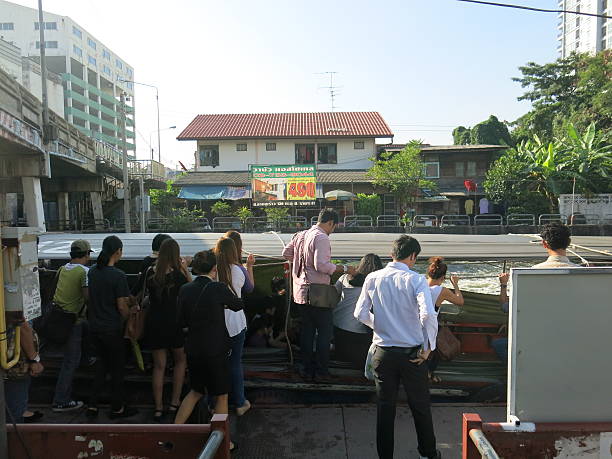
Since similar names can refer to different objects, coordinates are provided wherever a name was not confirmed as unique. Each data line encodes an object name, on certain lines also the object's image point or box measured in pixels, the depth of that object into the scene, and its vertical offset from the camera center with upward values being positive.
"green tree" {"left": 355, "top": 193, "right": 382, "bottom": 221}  24.02 -0.03
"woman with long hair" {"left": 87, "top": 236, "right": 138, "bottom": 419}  3.87 -0.91
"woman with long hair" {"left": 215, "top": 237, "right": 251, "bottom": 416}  3.68 -0.70
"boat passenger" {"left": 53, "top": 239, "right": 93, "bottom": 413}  4.09 -0.88
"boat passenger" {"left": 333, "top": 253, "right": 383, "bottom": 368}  4.20 -1.12
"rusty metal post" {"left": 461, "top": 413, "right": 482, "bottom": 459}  2.19 -1.14
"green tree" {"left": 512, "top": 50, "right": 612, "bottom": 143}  28.44 +7.72
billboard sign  24.25 +1.13
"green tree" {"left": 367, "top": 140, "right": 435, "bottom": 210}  23.84 +1.55
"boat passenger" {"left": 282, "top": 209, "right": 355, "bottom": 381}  4.13 -0.70
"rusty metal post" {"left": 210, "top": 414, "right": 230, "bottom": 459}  2.10 -1.03
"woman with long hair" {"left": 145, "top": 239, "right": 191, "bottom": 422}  3.79 -0.86
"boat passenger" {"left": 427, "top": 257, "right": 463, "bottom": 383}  3.80 -0.72
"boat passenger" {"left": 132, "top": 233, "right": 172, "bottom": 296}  4.25 -0.52
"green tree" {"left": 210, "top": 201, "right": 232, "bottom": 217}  24.00 -0.10
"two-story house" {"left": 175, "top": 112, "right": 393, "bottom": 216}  28.75 +3.82
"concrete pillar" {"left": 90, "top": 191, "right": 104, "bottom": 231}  26.05 +0.26
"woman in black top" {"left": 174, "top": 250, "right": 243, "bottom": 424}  3.28 -0.90
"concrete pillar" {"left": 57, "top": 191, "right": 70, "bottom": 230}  25.58 +0.04
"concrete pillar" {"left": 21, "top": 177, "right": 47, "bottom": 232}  16.36 +0.40
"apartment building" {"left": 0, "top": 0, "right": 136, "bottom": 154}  56.72 +19.94
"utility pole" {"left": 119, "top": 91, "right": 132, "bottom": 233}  22.97 +1.24
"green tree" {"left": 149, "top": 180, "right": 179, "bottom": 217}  26.45 +0.53
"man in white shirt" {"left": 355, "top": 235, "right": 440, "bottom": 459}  3.07 -0.93
